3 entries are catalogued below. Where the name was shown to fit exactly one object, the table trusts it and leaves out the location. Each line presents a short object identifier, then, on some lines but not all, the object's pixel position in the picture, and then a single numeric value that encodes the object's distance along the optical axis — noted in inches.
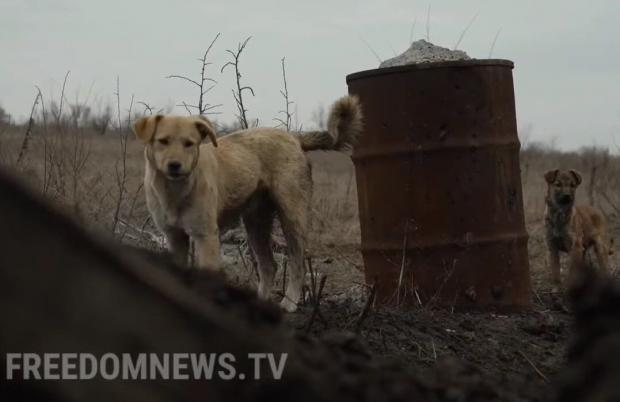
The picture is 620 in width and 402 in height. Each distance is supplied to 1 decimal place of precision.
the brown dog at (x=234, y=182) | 289.4
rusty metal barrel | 322.3
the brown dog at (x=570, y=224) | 487.6
